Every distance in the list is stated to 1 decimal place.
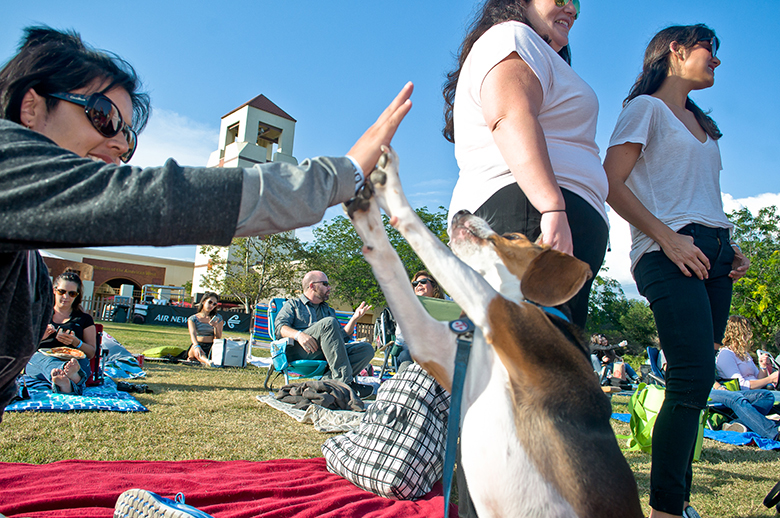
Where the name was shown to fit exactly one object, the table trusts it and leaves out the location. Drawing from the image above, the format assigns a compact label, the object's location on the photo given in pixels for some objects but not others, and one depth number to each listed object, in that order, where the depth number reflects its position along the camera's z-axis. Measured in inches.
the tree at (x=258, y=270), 1278.3
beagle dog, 61.7
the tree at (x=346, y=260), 1416.1
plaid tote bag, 120.3
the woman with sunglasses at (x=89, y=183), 44.0
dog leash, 63.4
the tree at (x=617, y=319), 1597.4
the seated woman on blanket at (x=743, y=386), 234.2
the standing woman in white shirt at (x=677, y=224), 93.3
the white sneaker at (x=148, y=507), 72.3
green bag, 194.9
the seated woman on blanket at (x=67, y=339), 211.5
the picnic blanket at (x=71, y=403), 184.9
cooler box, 401.1
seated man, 270.1
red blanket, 102.5
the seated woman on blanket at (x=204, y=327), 415.4
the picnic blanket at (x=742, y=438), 221.3
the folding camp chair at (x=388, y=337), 317.4
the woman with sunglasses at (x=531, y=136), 70.3
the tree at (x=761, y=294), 732.7
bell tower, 1696.6
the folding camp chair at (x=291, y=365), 279.9
